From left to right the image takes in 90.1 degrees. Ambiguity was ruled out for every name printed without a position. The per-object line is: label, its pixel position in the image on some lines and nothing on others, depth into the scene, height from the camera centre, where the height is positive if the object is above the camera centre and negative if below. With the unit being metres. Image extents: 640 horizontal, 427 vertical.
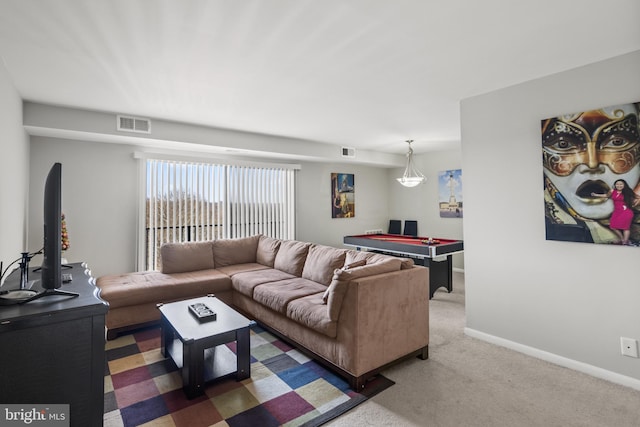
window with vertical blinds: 4.61 +0.27
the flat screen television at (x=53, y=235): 1.55 -0.07
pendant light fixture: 5.17 +0.62
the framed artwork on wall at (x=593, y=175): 2.31 +0.31
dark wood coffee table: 2.23 -0.94
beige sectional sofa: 2.36 -0.72
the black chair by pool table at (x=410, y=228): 7.02 -0.24
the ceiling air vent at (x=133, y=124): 3.78 +1.16
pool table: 4.46 -0.51
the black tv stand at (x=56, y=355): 1.23 -0.54
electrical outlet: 2.31 -0.97
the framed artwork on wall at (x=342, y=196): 6.66 +0.48
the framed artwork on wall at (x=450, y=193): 6.21 +0.47
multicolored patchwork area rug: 1.99 -1.23
